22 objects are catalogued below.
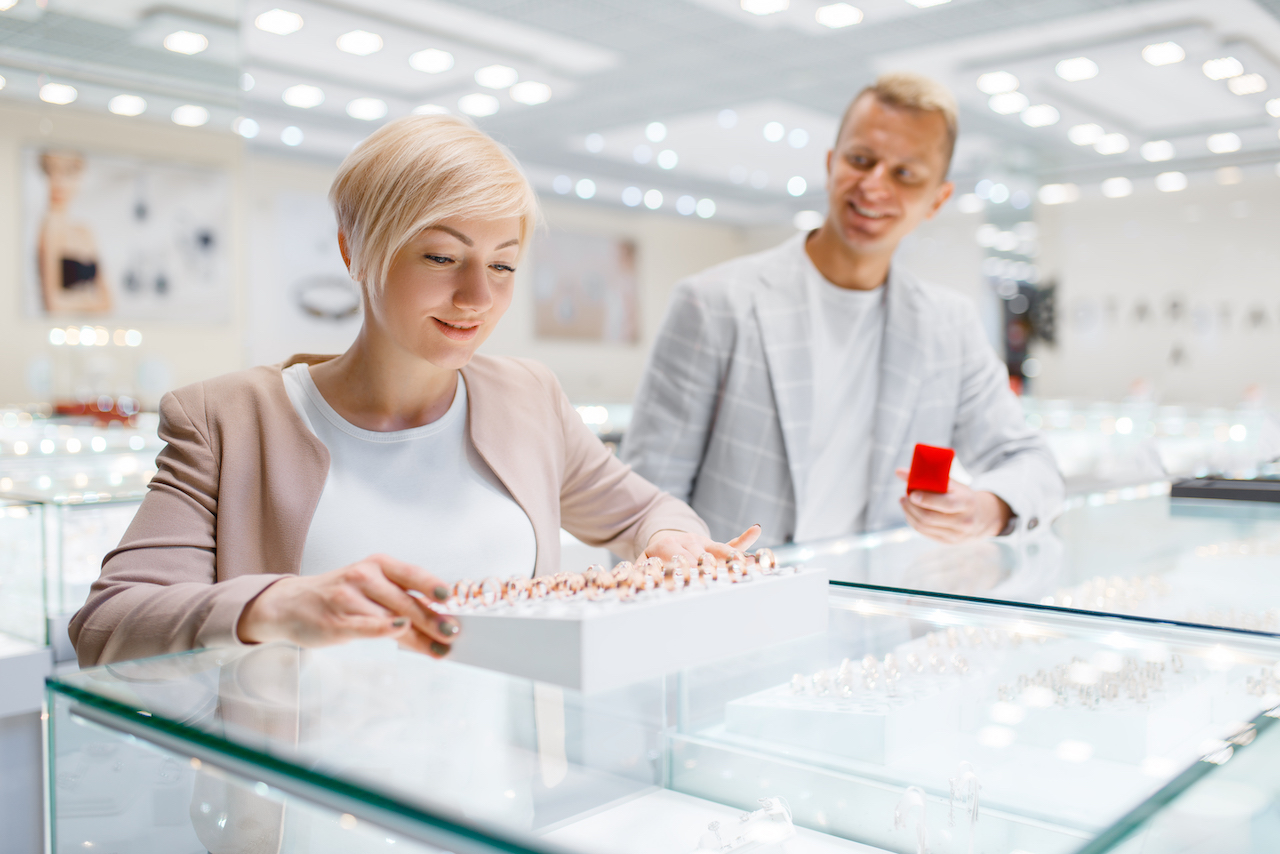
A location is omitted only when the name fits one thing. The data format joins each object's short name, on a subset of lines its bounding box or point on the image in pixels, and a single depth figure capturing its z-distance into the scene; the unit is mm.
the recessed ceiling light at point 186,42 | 4793
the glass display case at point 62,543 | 2332
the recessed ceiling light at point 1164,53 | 6172
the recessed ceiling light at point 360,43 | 6078
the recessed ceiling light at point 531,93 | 7164
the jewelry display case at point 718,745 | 674
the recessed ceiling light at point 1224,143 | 8291
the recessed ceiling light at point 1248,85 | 6777
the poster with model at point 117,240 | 4715
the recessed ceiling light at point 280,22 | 5730
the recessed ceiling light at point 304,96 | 7320
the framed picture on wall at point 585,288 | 12430
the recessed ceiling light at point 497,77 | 6691
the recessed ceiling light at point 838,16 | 5578
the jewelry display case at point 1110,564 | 1165
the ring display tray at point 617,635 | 755
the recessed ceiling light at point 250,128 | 7747
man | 1882
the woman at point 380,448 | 1019
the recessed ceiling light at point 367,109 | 7594
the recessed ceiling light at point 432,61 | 6332
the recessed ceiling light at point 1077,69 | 6453
